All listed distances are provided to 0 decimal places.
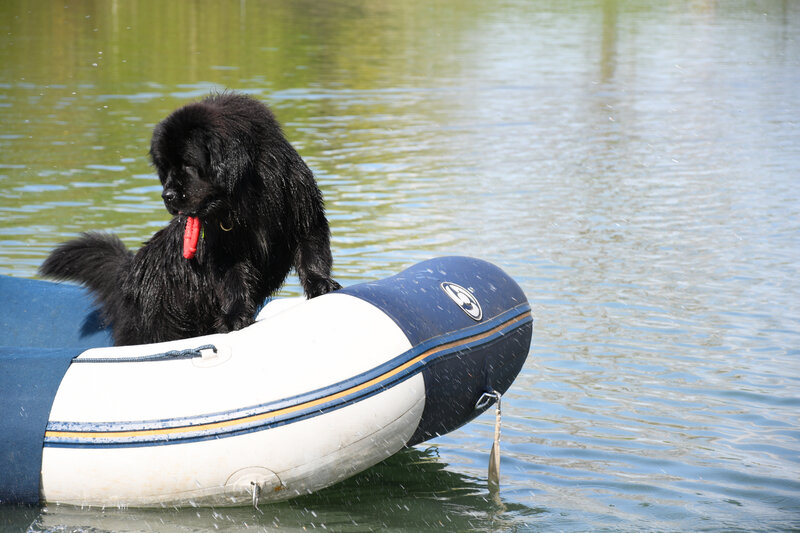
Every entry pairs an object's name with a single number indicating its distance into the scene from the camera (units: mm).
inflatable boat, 9086
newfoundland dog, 9414
